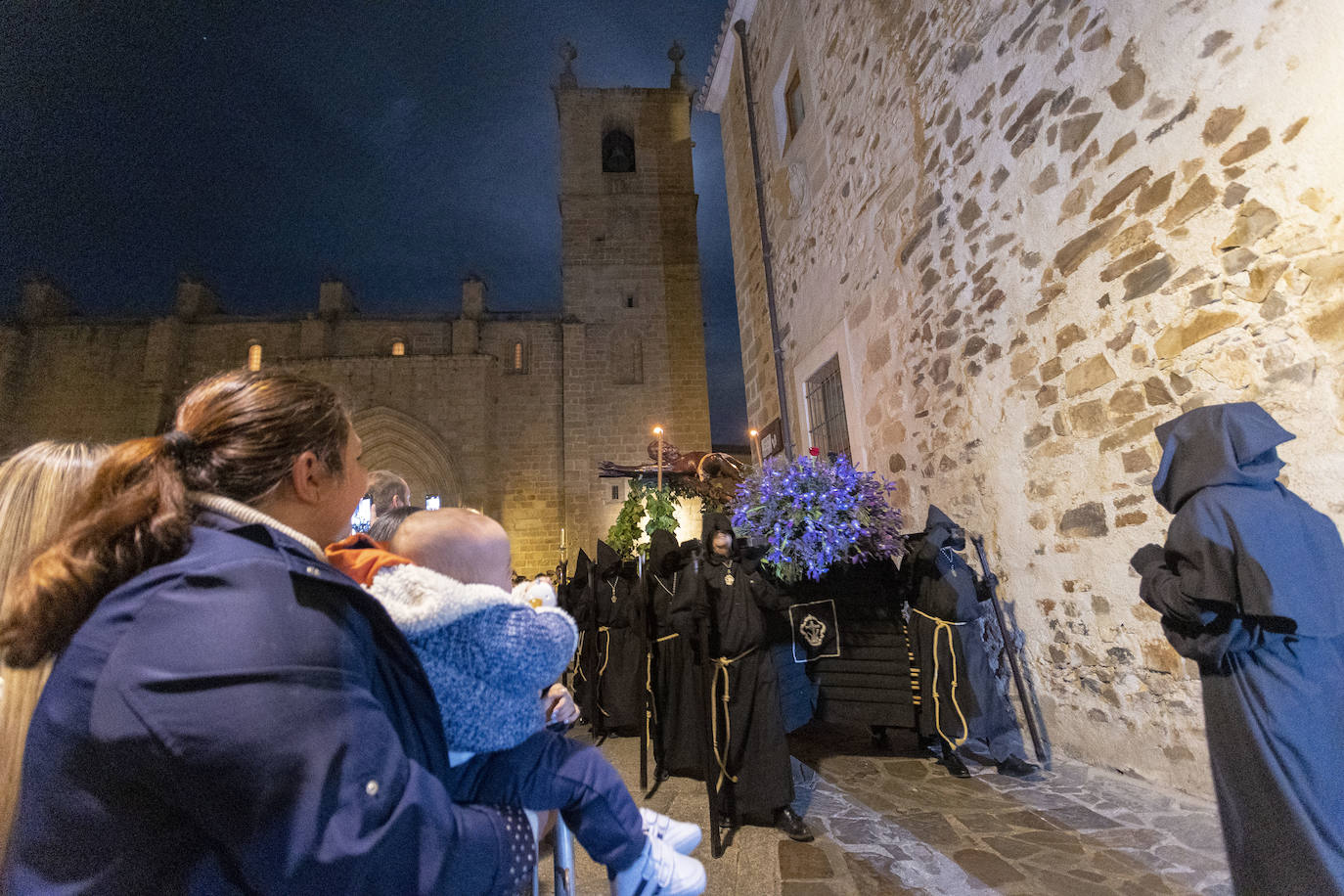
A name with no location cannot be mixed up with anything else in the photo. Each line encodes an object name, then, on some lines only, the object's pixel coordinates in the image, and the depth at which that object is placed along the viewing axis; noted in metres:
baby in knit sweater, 1.19
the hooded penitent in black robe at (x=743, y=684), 3.54
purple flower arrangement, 4.27
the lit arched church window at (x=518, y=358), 20.16
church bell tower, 19.66
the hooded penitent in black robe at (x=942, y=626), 4.10
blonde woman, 1.04
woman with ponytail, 0.77
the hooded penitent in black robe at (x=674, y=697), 4.39
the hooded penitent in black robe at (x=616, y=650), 6.26
